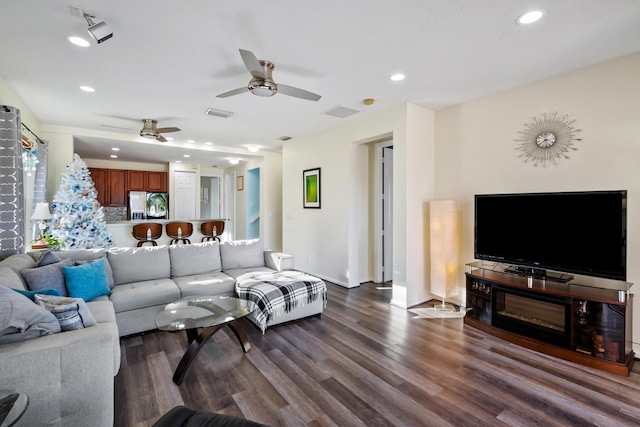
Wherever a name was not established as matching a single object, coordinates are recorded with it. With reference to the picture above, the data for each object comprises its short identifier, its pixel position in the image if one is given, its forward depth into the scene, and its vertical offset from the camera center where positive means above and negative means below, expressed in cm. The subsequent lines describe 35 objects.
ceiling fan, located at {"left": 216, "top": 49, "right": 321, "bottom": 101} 237 +113
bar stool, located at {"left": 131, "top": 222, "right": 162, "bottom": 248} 583 -40
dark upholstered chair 124 -88
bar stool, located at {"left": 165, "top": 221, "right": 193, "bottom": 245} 642 -41
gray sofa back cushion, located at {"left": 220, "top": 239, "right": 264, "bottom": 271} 415 -59
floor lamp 372 -47
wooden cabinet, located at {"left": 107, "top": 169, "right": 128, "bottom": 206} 803 +68
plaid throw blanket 301 -85
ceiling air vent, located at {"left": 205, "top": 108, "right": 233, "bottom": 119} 411 +140
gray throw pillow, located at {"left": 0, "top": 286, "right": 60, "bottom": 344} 150 -56
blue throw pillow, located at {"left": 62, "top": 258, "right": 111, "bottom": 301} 269 -63
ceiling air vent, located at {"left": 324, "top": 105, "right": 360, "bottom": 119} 409 +141
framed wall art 536 +45
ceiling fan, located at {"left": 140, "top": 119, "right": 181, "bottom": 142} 447 +123
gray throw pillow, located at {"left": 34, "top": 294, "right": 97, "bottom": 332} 176 -59
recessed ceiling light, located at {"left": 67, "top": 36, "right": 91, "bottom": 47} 236 +136
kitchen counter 563 -40
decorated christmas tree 470 +0
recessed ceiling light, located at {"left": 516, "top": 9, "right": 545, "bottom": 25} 203 +134
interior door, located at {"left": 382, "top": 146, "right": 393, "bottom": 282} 520 +0
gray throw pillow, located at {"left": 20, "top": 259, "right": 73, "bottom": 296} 246 -55
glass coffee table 233 -87
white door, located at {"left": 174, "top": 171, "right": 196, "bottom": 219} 840 +49
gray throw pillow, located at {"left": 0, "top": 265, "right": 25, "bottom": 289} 208 -48
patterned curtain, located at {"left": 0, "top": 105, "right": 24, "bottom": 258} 286 +30
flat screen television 251 -19
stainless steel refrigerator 826 +20
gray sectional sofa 147 -78
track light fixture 202 +123
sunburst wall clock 298 +75
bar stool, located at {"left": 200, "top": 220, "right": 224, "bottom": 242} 694 -39
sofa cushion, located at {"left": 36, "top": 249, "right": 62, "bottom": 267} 274 -43
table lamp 416 -1
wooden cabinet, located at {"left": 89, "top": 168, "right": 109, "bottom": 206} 781 +74
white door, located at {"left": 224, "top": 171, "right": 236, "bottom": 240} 923 +28
